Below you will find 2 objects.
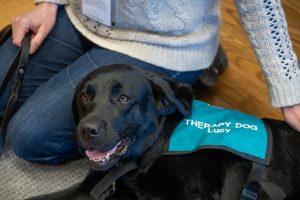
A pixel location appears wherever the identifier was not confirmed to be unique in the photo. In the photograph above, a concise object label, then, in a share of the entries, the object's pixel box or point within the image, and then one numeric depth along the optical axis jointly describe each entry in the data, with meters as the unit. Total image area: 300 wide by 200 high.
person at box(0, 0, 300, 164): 1.17
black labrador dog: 1.08
